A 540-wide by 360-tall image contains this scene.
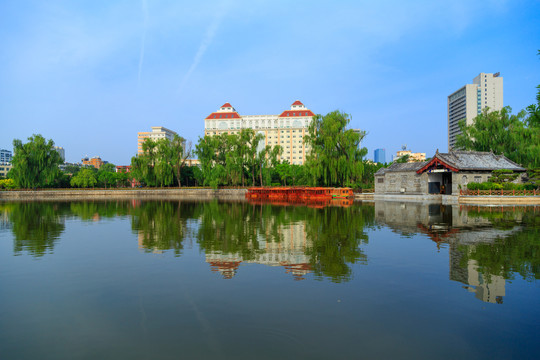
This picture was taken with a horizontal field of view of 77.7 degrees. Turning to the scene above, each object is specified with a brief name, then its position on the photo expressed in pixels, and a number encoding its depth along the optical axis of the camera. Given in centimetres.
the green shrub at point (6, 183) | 6149
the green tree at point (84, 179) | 6231
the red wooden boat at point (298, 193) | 3903
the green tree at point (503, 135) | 3709
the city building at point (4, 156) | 16238
